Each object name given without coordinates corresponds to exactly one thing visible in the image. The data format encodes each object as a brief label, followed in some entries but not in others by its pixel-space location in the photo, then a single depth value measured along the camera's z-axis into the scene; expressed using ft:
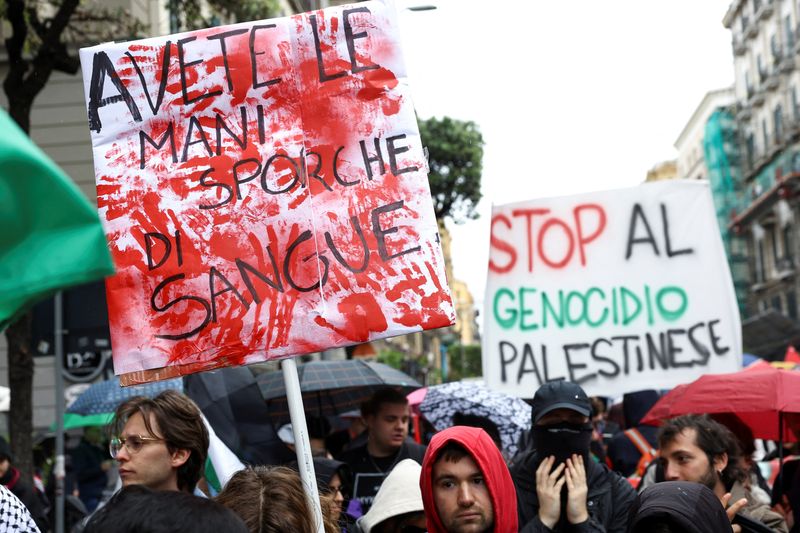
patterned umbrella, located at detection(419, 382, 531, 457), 26.35
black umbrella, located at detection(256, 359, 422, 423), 27.73
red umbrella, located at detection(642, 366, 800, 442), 21.68
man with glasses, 13.03
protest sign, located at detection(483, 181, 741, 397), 23.12
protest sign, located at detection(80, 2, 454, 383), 13.71
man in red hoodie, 12.87
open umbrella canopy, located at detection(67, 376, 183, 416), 37.45
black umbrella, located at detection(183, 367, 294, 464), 22.49
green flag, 7.32
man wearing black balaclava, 14.39
